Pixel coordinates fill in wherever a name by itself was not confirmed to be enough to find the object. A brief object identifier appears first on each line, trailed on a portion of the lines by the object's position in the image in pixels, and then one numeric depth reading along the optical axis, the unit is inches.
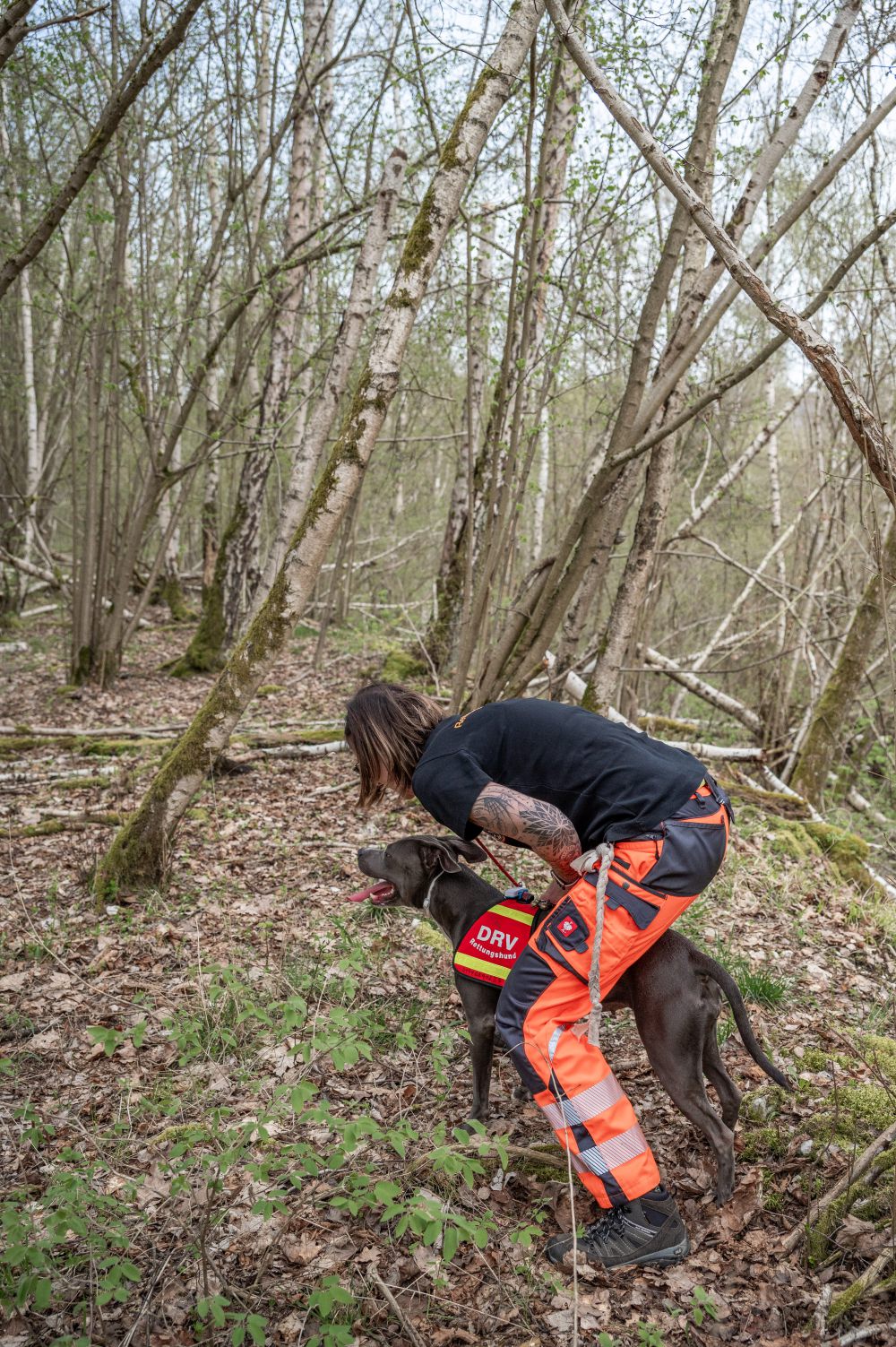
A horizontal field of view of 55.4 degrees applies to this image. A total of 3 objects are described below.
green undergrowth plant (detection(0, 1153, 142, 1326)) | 86.8
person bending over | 106.0
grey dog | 112.3
